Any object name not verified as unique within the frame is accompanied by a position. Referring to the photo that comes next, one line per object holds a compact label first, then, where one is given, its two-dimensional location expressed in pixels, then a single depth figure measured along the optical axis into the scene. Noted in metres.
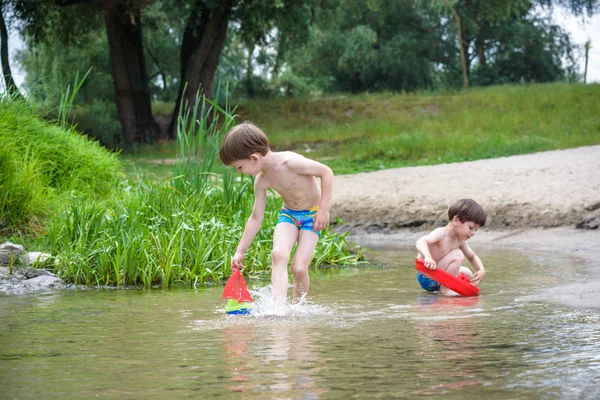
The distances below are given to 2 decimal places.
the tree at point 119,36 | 22.53
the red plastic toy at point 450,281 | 5.71
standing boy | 5.03
